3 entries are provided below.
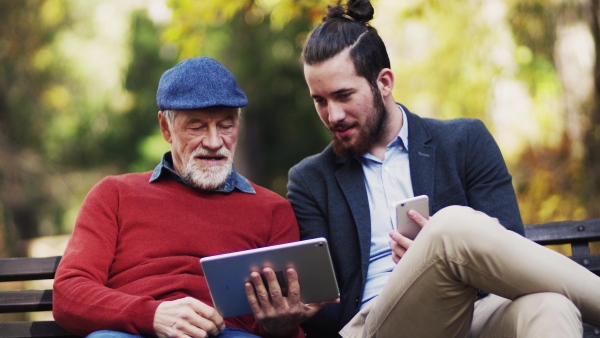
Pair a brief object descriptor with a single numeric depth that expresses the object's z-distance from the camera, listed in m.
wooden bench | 4.16
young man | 3.34
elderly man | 3.70
